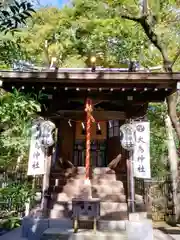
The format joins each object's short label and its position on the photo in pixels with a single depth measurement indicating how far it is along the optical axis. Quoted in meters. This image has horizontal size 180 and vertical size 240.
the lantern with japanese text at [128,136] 5.16
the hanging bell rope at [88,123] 4.98
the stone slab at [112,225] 4.73
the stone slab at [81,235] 4.30
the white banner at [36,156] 5.14
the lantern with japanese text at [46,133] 5.21
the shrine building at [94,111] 5.06
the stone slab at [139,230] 4.56
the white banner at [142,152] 4.99
